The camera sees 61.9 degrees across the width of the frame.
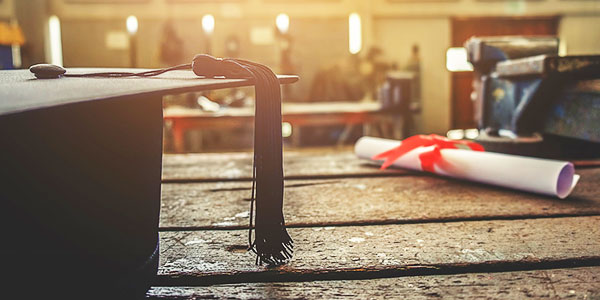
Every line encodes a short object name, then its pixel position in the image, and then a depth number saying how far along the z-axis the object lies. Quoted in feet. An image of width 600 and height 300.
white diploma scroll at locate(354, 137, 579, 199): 2.64
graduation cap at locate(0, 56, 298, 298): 1.20
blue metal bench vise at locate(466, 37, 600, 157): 3.91
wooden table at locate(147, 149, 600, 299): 1.53
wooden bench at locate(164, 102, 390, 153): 11.00
